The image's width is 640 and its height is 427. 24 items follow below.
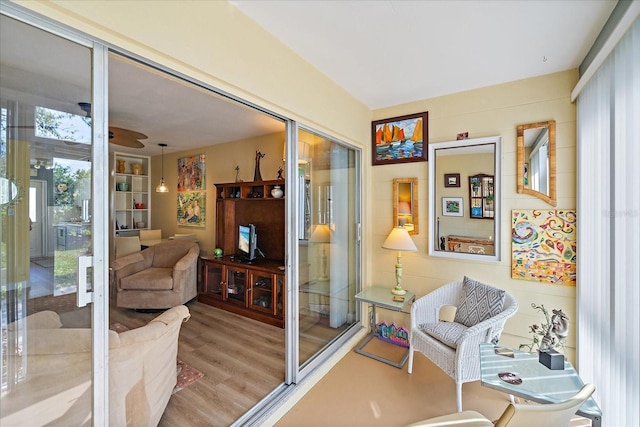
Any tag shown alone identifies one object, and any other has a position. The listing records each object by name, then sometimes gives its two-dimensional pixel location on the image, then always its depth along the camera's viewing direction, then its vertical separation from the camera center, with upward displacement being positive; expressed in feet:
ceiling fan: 9.04 +2.73
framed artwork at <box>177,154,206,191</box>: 15.72 +2.41
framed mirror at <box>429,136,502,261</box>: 8.46 +0.46
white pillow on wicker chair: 6.96 -3.26
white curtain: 4.46 -0.40
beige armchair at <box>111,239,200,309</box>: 11.84 -3.11
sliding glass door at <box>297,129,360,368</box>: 7.83 -0.98
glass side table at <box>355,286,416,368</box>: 8.67 -3.01
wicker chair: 6.52 -3.45
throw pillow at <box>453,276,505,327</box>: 7.23 -2.53
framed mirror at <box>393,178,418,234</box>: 9.80 +0.35
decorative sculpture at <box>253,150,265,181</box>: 13.03 +2.10
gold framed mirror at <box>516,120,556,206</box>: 7.68 +1.55
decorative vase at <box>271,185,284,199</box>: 11.95 +0.91
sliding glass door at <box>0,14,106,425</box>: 3.04 -0.20
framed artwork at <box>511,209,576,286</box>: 7.50 -0.97
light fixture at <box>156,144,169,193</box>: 16.14 +1.44
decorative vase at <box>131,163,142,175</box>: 17.47 +2.87
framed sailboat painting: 9.66 +2.79
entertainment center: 11.34 -2.16
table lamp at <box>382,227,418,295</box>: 9.08 -1.08
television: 12.75 -1.43
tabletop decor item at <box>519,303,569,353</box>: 5.63 -2.51
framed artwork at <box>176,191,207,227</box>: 15.64 +0.22
